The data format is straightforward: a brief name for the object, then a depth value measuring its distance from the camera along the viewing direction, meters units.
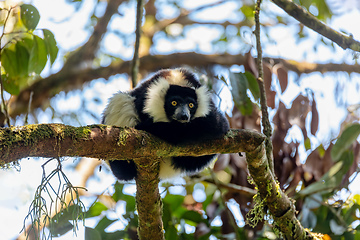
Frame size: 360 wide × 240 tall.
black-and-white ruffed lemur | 6.32
